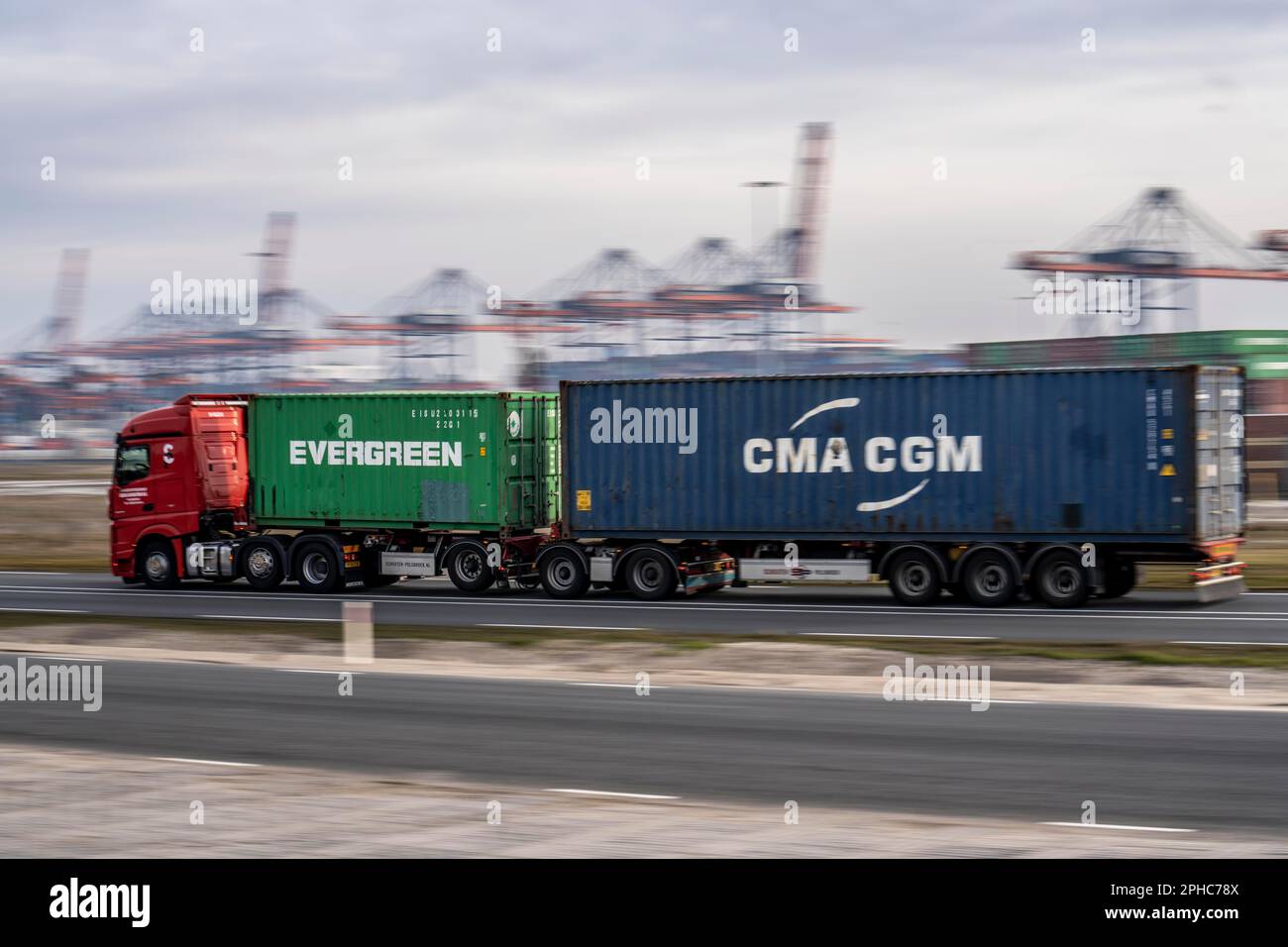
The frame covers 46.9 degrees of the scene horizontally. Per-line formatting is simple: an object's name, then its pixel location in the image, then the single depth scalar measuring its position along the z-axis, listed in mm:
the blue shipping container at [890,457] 23688
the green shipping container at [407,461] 28078
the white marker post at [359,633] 20016
